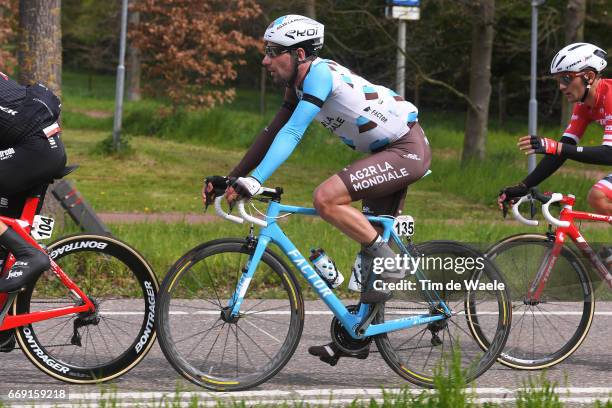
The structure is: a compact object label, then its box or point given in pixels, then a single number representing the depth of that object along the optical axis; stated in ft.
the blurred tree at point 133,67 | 139.03
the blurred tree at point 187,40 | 88.12
